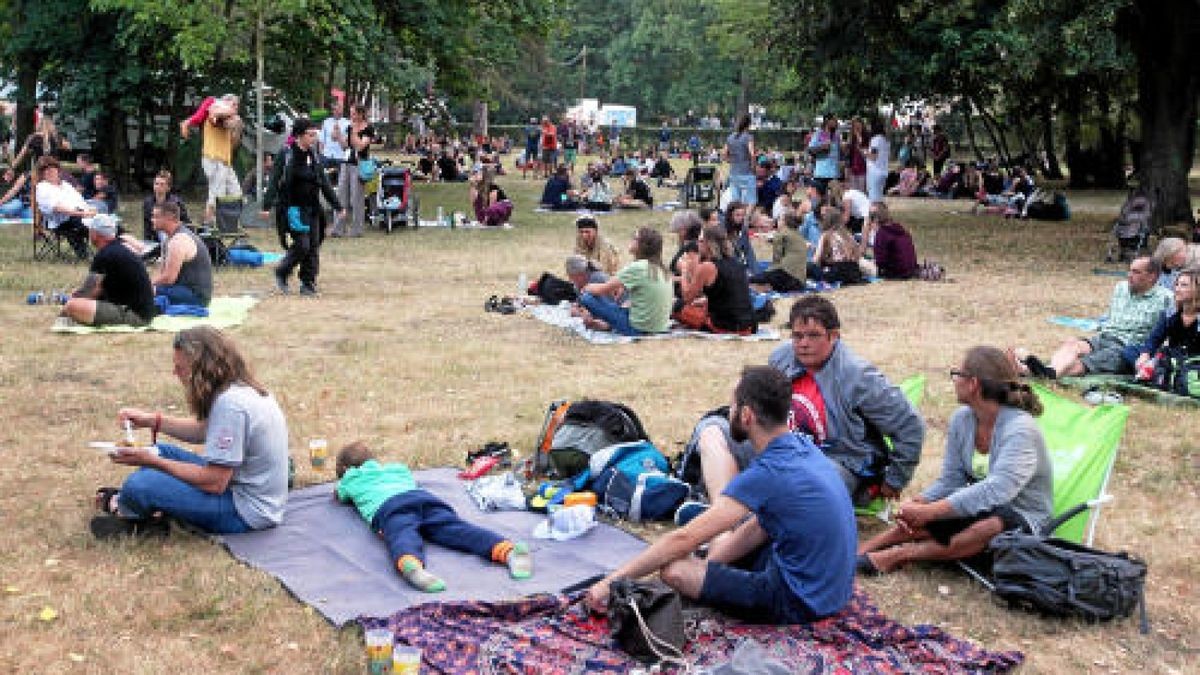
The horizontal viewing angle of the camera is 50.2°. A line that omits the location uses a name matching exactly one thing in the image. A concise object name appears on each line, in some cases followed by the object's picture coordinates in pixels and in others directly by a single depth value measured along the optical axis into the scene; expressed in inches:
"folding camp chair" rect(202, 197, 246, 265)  587.8
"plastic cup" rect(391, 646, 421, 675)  167.6
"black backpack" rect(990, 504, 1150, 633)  199.2
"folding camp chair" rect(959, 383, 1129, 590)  224.4
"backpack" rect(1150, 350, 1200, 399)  339.0
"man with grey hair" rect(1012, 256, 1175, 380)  366.6
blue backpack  243.0
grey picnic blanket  202.8
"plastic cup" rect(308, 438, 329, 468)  275.1
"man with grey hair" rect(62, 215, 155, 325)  409.7
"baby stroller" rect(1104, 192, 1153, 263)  668.1
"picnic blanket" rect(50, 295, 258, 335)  412.5
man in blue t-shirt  180.2
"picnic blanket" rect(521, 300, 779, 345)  422.6
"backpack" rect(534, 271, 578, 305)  485.1
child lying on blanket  212.1
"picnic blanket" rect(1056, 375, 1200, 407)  338.3
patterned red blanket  175.8
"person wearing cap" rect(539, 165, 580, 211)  932.0
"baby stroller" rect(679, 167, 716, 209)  968.9
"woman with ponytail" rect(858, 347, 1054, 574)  210.5
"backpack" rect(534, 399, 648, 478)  263.9
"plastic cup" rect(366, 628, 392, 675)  171.5
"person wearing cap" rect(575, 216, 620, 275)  467.2
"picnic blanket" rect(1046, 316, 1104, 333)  458.9
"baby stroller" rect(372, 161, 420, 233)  740.6
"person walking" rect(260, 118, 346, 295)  483.8
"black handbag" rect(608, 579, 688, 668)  175.8
